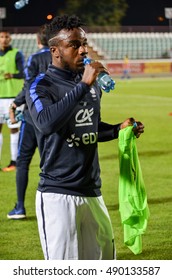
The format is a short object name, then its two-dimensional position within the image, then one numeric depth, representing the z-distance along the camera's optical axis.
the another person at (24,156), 7.77
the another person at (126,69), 43.94
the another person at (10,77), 11.12
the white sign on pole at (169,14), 43.74
